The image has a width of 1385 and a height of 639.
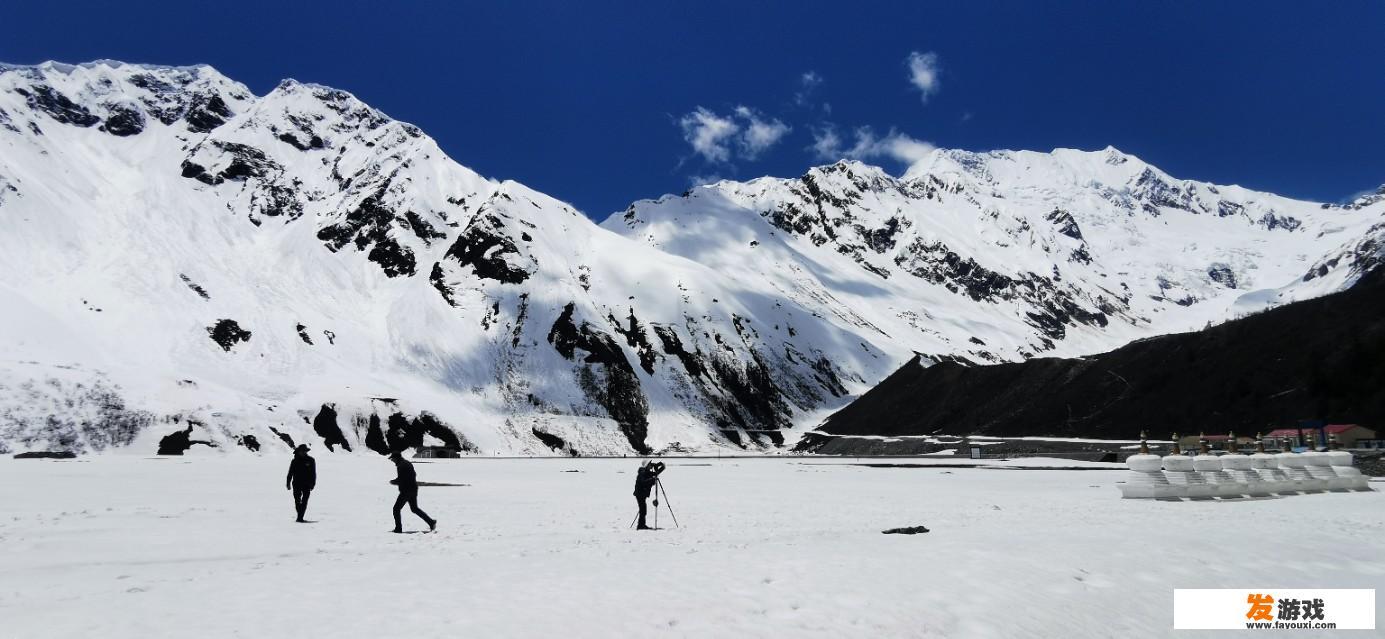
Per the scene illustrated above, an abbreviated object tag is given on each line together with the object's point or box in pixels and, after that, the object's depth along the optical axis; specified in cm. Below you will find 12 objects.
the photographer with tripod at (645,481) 2033
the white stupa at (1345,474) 2953
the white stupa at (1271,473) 2808
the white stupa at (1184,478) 2617
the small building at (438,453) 8388
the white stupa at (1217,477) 2673
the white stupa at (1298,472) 2892
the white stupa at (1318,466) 2962
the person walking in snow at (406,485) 1894
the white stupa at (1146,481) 2611
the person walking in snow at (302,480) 2077
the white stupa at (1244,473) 2736
